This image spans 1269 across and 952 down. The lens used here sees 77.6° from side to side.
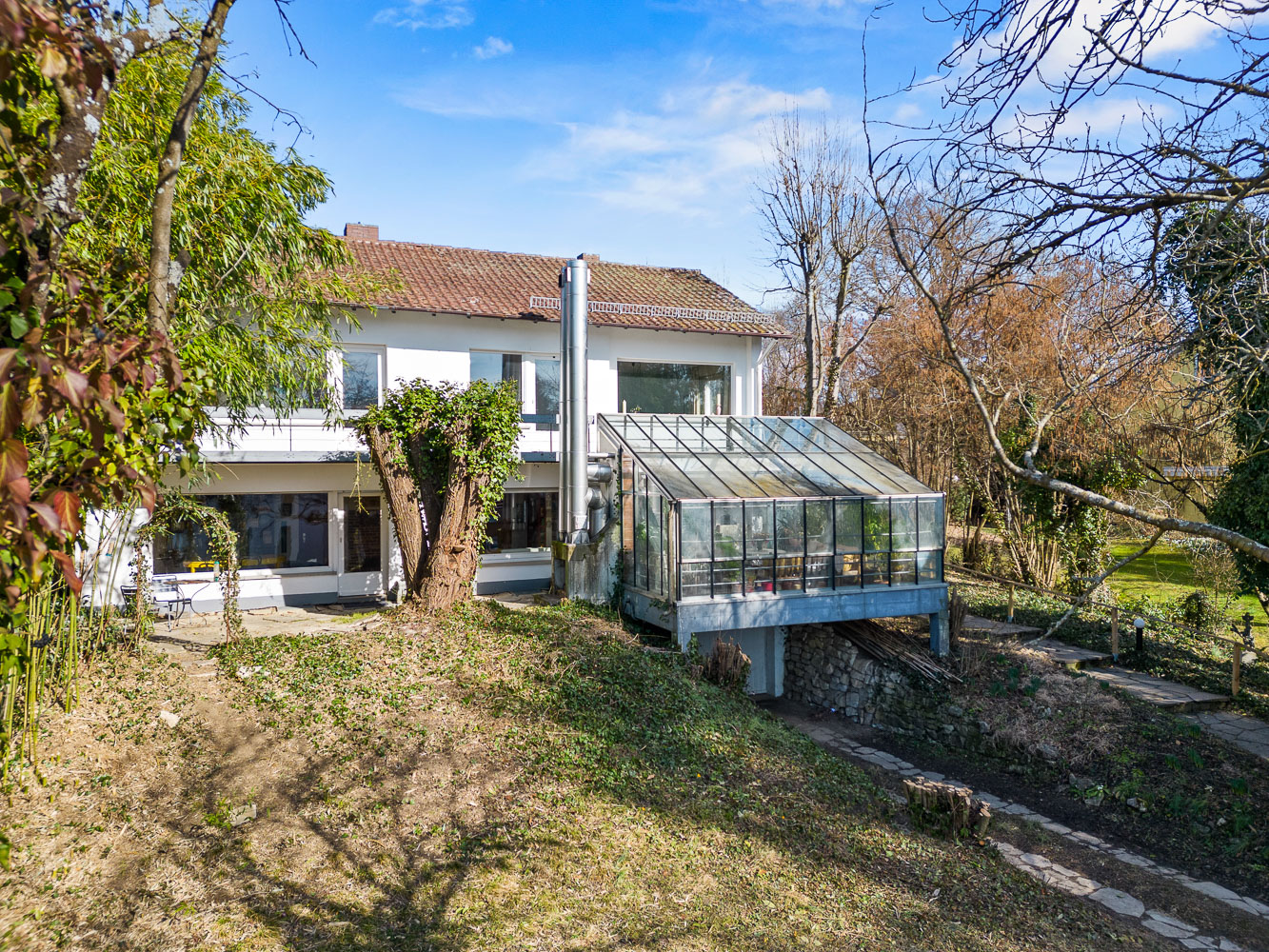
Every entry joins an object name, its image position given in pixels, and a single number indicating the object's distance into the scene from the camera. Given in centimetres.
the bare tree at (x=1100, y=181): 370
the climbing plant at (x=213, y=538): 965
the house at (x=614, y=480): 1227
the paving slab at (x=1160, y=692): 1158
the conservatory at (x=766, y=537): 1184
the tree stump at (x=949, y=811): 789
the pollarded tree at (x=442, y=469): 1170
